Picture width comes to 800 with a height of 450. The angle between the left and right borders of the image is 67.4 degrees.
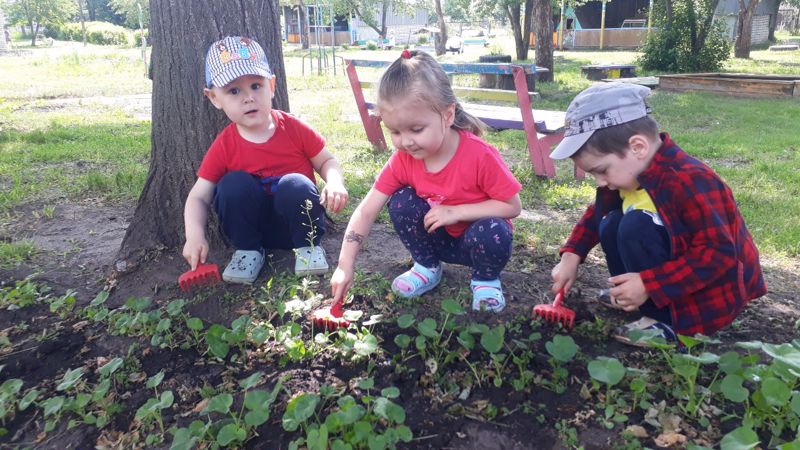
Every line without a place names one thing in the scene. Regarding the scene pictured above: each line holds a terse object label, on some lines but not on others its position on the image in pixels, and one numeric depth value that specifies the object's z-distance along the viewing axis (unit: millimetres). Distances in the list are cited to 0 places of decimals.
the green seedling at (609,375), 1728
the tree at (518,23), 18766
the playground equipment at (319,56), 15965
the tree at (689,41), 13383
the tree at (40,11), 37531
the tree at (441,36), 29134
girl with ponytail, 2184
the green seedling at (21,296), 2752
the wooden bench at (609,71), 12312
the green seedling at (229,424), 1720
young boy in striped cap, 2652
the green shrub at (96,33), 37594
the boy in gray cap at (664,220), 1907
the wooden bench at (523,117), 4848
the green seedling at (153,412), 1809
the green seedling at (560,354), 1893
